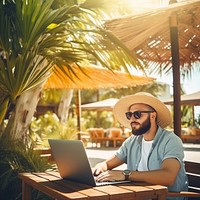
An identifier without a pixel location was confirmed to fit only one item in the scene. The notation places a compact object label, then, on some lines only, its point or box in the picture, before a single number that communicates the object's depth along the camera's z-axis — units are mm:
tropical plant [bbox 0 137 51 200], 4328
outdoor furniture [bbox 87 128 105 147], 17031
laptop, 2252
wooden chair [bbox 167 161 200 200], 3155
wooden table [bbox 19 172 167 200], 2021
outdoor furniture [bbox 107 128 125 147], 16469
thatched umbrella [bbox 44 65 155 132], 8203
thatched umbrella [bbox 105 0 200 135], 3249
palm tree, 3734
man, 2511
